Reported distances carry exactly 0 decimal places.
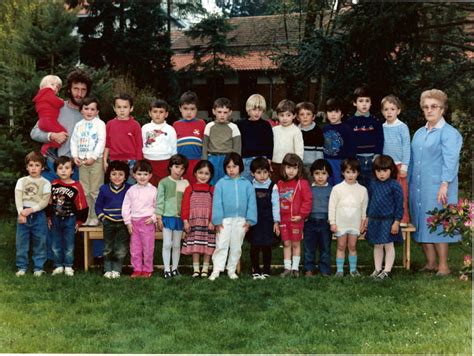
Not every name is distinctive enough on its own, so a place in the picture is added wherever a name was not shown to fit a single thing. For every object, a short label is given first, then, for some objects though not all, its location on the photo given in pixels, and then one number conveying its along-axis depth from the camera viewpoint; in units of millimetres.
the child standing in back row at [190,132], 7566
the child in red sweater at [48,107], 7402
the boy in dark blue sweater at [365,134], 7367
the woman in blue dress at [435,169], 6934
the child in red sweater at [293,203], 6922
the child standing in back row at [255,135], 7406
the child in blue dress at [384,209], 6891
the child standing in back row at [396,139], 7281
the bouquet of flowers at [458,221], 6281
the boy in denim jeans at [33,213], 6973
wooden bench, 7270
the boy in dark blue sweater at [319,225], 6988
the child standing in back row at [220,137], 7367
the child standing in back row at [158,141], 7391
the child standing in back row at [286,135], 7352
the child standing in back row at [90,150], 7277
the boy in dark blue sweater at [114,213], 7016
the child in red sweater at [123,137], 7391
